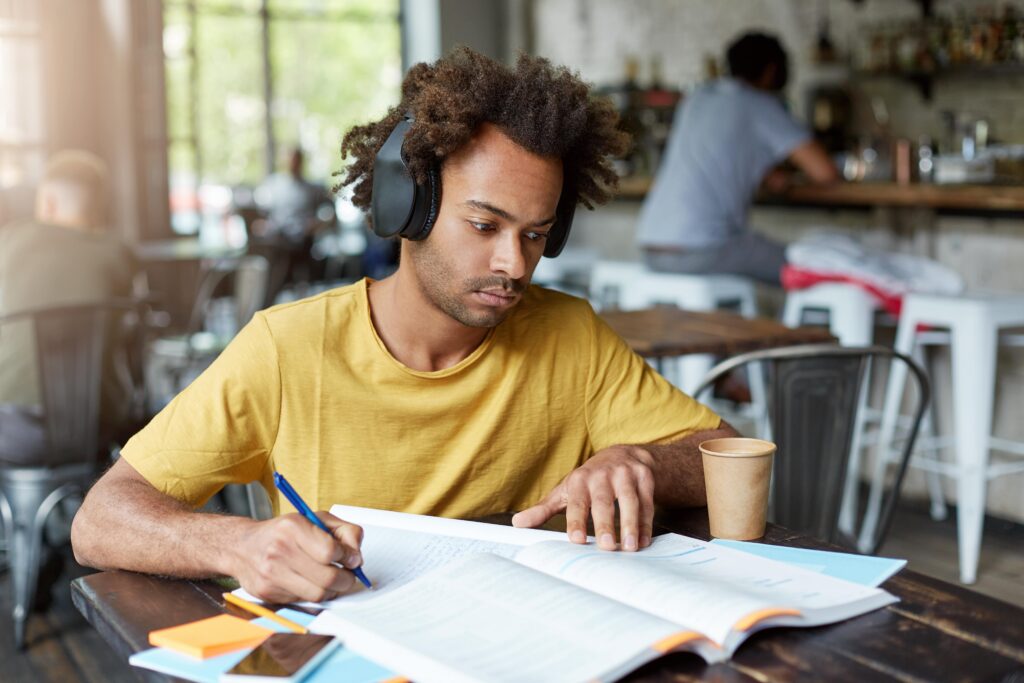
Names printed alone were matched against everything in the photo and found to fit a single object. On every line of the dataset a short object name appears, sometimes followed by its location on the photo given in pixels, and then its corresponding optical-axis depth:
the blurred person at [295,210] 7.10
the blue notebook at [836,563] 1.11
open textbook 0.89
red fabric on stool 3.50
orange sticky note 0.97
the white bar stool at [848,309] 3.52
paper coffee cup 1.25
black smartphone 0.90
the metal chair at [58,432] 2.96
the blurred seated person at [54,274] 3.15
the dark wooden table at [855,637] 0.92
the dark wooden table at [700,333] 2.72
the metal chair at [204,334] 4.21
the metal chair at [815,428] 2.12
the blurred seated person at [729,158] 4.14
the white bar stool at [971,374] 3.20
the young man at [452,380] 1.39
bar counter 3.36
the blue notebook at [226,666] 0.91
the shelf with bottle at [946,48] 4.37
